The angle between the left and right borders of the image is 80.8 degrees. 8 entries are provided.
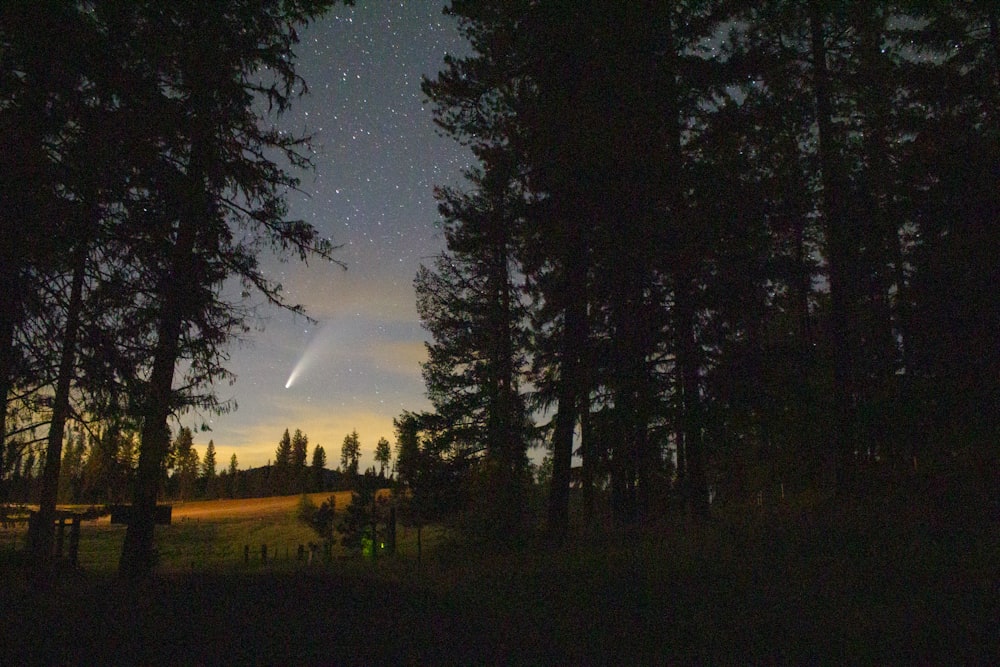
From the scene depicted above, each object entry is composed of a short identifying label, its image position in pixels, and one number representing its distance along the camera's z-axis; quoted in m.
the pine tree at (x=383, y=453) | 162.12
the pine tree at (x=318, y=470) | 123.94
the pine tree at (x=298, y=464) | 124.75
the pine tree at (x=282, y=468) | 124.47
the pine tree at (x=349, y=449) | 159.21
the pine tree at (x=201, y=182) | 8.30
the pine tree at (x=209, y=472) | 133.77
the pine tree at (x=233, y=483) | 130.30
